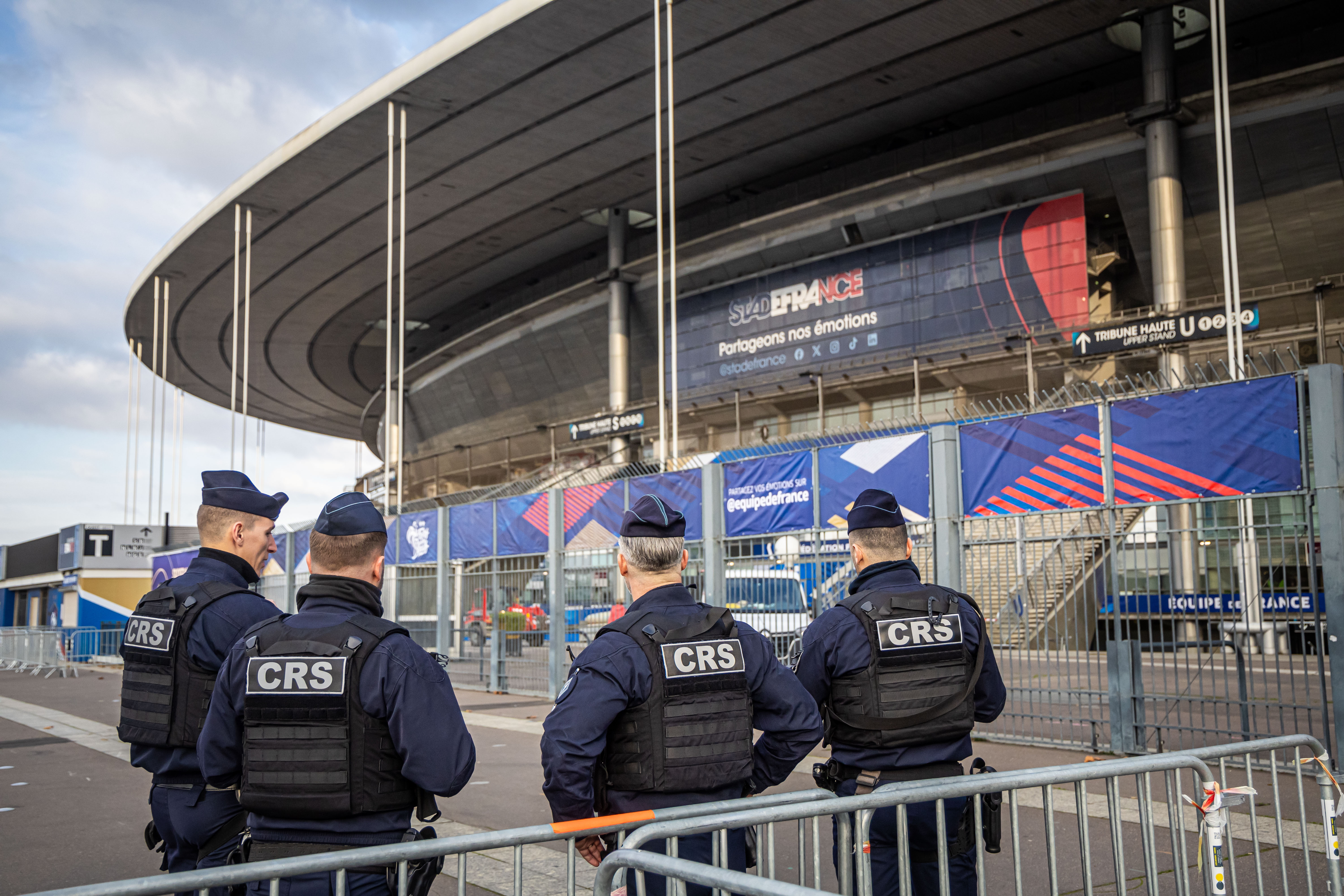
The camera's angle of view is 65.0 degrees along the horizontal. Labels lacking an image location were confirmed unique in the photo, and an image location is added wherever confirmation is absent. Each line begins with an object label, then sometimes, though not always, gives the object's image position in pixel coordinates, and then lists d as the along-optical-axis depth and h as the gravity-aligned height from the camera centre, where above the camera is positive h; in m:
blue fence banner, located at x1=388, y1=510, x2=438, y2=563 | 19.30 +0.52
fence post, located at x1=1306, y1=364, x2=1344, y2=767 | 8.66 +0.56
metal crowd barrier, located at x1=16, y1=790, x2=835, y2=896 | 2.52 -0.76
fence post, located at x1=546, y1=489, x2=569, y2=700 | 16.05 -0.23
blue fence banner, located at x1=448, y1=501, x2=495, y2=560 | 18.06 +0.60
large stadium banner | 29.17 +8.02
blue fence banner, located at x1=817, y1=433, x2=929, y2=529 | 11.65 +0.97
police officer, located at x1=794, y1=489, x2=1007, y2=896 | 4.02 -0.48
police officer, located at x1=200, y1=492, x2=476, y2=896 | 3.20 -0.51
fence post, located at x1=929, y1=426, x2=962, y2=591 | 11.24 +0.52
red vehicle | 16.62 -0.99
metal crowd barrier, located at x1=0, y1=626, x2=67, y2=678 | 25.75 -1.92
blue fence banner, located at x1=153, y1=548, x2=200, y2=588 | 29.25 +0.18
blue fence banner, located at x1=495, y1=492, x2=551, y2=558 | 16.91 +0.66
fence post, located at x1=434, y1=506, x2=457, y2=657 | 17.62 -0.62
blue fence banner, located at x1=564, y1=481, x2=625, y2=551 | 15.85 +0.73
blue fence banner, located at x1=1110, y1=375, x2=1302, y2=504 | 9.20 +0.99
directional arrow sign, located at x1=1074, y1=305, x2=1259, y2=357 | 21.06 +4.75
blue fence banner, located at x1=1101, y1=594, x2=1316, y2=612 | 9.02 -0.46
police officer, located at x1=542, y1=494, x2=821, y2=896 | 3.32 -0.47
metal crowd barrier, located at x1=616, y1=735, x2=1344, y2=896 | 3.02 -0.85
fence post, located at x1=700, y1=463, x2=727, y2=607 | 13.62 +0.42
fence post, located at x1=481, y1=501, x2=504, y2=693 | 17.27 -0.83
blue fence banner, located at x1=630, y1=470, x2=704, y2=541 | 14.45 +0.95
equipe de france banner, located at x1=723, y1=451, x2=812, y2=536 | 13.04 +0.82
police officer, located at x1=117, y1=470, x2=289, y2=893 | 4.12 -0.37
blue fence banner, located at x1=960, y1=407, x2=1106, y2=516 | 10.38 +0.92
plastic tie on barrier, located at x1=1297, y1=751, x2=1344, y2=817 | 4.00 -0.86
